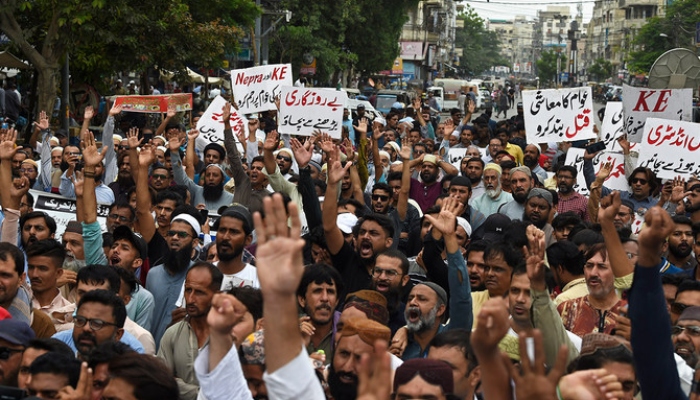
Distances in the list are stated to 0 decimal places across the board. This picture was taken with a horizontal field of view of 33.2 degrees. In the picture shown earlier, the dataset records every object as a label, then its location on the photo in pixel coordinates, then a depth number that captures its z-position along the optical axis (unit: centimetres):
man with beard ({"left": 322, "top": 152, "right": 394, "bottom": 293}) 753
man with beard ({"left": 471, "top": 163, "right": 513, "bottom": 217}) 1064
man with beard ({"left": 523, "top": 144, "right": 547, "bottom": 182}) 1321
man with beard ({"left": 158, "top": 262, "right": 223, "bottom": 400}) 578
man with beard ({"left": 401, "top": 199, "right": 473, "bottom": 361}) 590
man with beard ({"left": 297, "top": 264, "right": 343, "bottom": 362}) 588
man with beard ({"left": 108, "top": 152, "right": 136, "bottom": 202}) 1074
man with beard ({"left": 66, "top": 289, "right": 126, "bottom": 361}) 540
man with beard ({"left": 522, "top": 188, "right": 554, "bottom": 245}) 926
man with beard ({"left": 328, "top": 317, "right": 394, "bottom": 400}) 491
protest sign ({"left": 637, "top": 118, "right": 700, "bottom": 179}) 1104
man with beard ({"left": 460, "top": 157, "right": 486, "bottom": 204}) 1130
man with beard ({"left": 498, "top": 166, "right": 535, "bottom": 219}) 1024
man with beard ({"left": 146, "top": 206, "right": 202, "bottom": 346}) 696
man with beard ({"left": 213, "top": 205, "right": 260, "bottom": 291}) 717
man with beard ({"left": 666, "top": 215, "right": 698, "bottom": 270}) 841
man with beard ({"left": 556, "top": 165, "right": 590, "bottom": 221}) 1040
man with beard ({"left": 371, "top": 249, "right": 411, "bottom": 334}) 658
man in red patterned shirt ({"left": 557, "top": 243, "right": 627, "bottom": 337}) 617
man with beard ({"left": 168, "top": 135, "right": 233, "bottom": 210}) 1026
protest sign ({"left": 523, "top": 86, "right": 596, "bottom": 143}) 1317
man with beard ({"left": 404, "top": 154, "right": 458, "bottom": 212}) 1109
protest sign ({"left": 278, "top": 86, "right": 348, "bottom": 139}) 1266
